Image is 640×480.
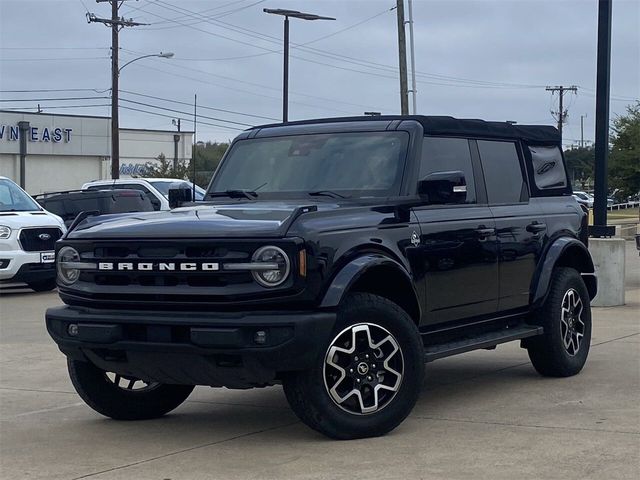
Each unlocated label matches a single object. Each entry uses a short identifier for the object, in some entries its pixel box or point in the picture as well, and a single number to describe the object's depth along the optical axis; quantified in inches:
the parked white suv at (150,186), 967.6
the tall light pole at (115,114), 1574.6
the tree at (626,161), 1428.4
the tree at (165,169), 2180.2
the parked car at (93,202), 836.6
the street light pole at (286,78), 1600.6
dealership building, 2448.3
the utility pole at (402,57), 1294.3
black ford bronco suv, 251.0
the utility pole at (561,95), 3839.6
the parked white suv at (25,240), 678.5
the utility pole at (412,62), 1314.0
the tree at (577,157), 3516.2
